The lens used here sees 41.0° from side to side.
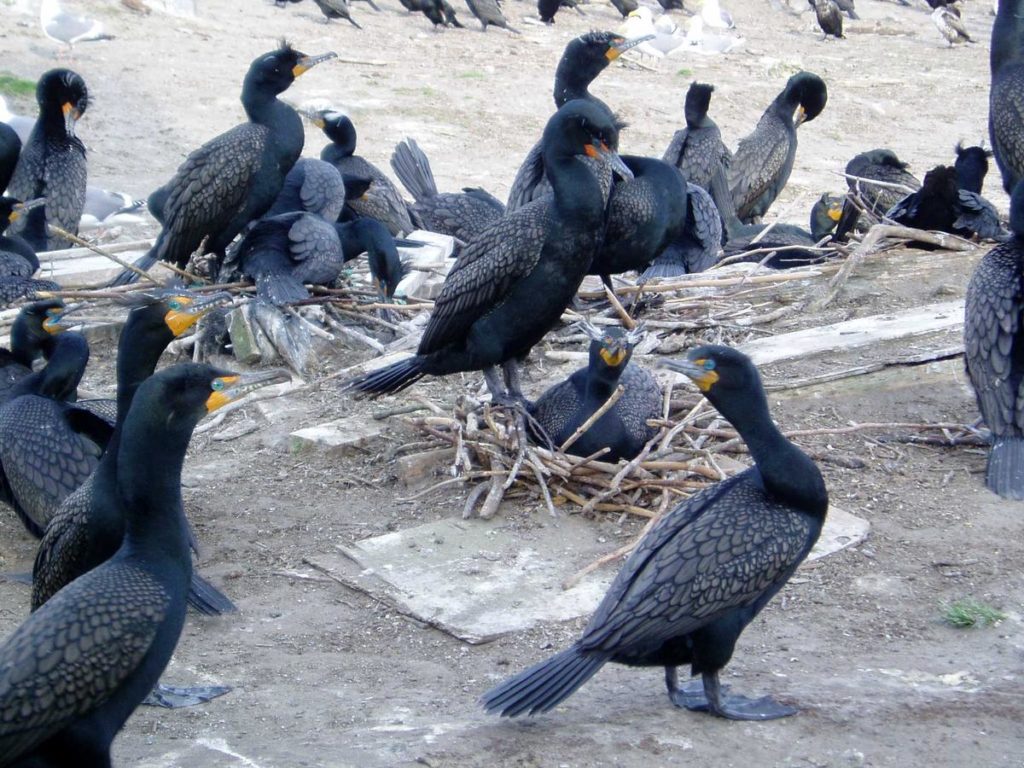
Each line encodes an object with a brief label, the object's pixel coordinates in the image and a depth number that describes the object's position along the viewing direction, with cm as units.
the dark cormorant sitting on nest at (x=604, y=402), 566
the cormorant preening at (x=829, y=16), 2381
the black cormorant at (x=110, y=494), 431
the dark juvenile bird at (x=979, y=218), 862
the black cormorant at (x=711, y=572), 372
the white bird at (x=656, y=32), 2014
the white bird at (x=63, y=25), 1588
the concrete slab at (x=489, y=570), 481
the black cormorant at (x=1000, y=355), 541
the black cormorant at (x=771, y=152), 1054
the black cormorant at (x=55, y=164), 942
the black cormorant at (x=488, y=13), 2181
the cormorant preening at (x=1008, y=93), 794
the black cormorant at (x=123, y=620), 329
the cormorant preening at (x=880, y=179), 962
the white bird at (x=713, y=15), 2284
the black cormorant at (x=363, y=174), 917
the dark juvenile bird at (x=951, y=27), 2438
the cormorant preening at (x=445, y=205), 956
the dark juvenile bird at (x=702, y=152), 979
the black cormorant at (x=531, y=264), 572
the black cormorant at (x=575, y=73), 731
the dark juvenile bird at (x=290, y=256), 738
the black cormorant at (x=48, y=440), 528
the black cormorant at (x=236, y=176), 745
